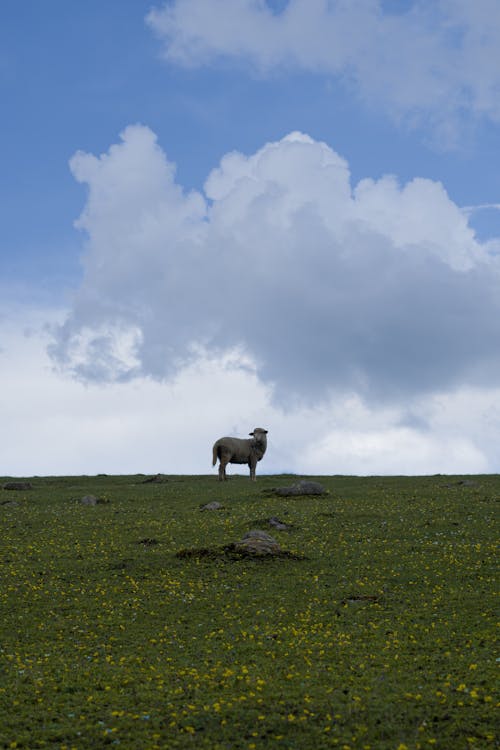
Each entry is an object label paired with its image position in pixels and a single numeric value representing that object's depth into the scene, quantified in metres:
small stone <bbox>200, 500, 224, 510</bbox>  38.91
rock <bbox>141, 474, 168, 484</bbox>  55.88
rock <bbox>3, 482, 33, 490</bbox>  50.00
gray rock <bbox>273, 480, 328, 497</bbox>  44.56
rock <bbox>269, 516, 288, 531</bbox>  32.97
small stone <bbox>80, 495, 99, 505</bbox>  42.88
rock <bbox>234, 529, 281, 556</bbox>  27.31
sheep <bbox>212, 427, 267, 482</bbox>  54.03
